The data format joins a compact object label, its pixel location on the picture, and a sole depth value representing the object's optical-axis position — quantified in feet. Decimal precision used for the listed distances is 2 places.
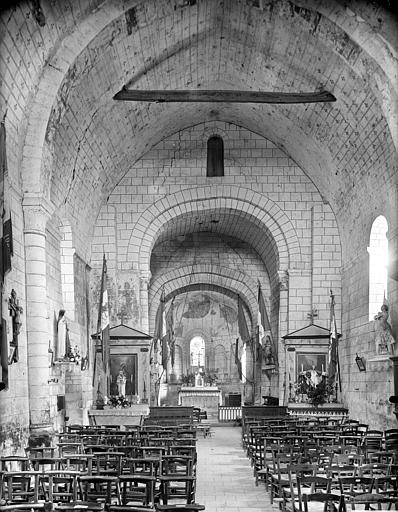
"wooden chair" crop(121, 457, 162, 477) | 30.81
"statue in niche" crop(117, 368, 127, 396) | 75.66
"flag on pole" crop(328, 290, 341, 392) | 72.74
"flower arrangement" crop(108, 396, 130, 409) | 72.12
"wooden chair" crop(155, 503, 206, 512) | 21.68
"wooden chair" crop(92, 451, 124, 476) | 31.58
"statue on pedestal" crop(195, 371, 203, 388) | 106.01
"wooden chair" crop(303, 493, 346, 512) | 24.07
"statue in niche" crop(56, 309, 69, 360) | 58.59
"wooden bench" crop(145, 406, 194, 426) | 63.92
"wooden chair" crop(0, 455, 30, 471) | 31.54
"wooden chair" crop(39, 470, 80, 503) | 26.94
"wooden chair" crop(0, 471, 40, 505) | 27.17
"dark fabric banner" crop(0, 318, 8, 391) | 38.45
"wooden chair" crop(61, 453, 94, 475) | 31.80
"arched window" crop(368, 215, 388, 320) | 66.55
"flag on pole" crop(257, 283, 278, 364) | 81.20
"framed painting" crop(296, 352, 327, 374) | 77.20
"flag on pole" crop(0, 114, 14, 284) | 38.52
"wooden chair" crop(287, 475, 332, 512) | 26.89
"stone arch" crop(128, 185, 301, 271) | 80.59
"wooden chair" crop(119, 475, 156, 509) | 26.71
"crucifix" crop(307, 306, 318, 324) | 79.30
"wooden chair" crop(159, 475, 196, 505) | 29.50
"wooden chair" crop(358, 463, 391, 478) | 30.14
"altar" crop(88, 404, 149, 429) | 70.64
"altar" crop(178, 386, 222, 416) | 93.09
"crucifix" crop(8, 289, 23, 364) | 43.68
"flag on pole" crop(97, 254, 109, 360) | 69.72
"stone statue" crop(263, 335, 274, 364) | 81.76
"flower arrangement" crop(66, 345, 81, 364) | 59.92
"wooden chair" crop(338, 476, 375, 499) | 26.61
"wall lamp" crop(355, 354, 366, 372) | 67.83
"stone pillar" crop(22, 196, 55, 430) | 49.21
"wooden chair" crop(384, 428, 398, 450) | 41.81
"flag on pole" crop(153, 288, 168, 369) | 86.36
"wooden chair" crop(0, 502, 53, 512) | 22.20
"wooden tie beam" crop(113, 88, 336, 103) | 62.59
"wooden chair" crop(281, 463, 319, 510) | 30.53
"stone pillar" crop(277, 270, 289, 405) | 80.64
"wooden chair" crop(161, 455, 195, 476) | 33.88
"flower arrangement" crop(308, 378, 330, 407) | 72.33
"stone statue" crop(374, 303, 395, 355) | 57.62
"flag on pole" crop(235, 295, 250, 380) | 97.67
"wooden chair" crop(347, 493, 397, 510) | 24.08
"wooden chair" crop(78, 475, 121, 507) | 25.64
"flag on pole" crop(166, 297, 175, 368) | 104.88
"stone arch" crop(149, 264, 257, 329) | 99.76
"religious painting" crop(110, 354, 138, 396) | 76.54
